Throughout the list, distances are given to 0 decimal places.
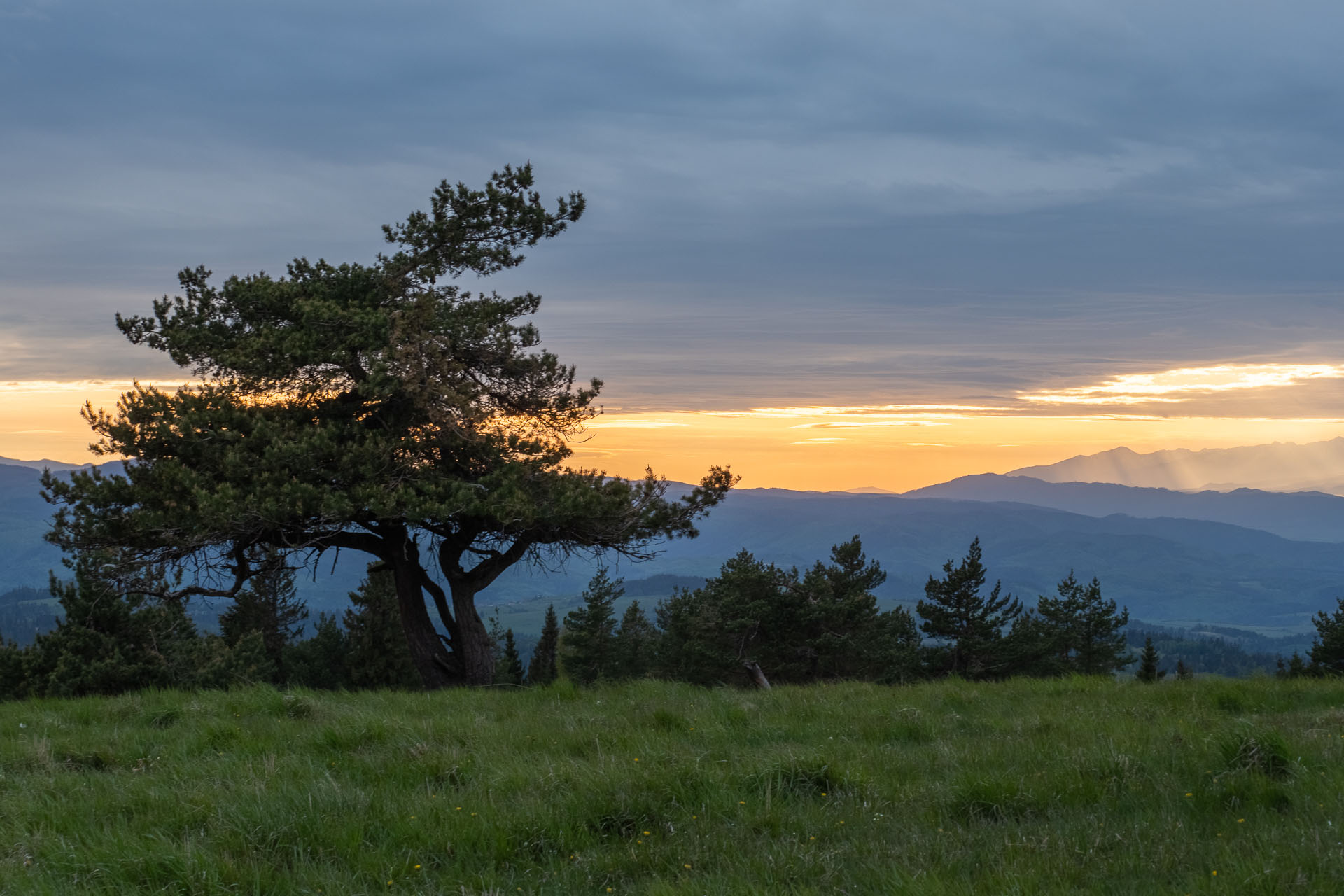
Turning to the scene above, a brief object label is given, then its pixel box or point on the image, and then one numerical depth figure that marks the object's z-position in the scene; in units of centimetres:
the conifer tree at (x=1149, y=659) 5875
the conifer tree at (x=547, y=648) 9312
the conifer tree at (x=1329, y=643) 5312
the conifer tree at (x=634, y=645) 8969
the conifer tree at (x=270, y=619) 5609
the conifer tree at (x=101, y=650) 2744
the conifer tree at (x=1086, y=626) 7006
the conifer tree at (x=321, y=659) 6531
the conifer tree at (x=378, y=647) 5922
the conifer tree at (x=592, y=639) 8694
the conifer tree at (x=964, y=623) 5944
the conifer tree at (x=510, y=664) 7844
